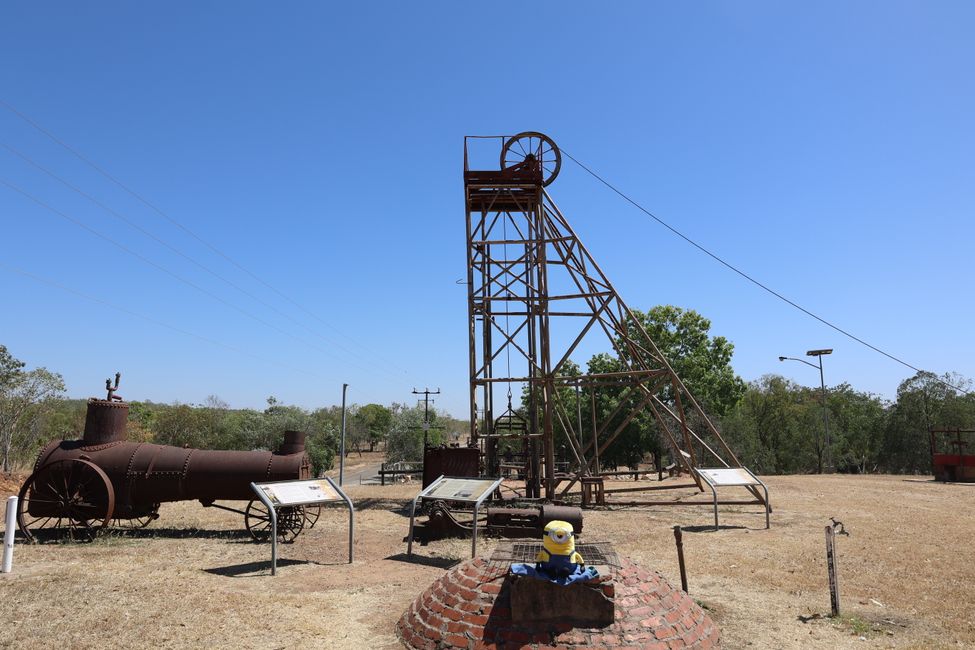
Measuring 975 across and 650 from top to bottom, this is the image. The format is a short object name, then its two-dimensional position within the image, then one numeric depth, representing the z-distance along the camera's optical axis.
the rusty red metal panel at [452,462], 17.28
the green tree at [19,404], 29.97
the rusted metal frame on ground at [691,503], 16.70
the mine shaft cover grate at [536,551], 6.83
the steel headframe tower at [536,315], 18.67
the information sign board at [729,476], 15.16
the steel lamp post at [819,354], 35.88
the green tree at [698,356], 37.03
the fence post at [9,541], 9.68
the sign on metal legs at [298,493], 11.06
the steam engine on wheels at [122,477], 12.98
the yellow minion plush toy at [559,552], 5.90
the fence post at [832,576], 7.74
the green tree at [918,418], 41.91
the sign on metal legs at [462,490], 11.16
